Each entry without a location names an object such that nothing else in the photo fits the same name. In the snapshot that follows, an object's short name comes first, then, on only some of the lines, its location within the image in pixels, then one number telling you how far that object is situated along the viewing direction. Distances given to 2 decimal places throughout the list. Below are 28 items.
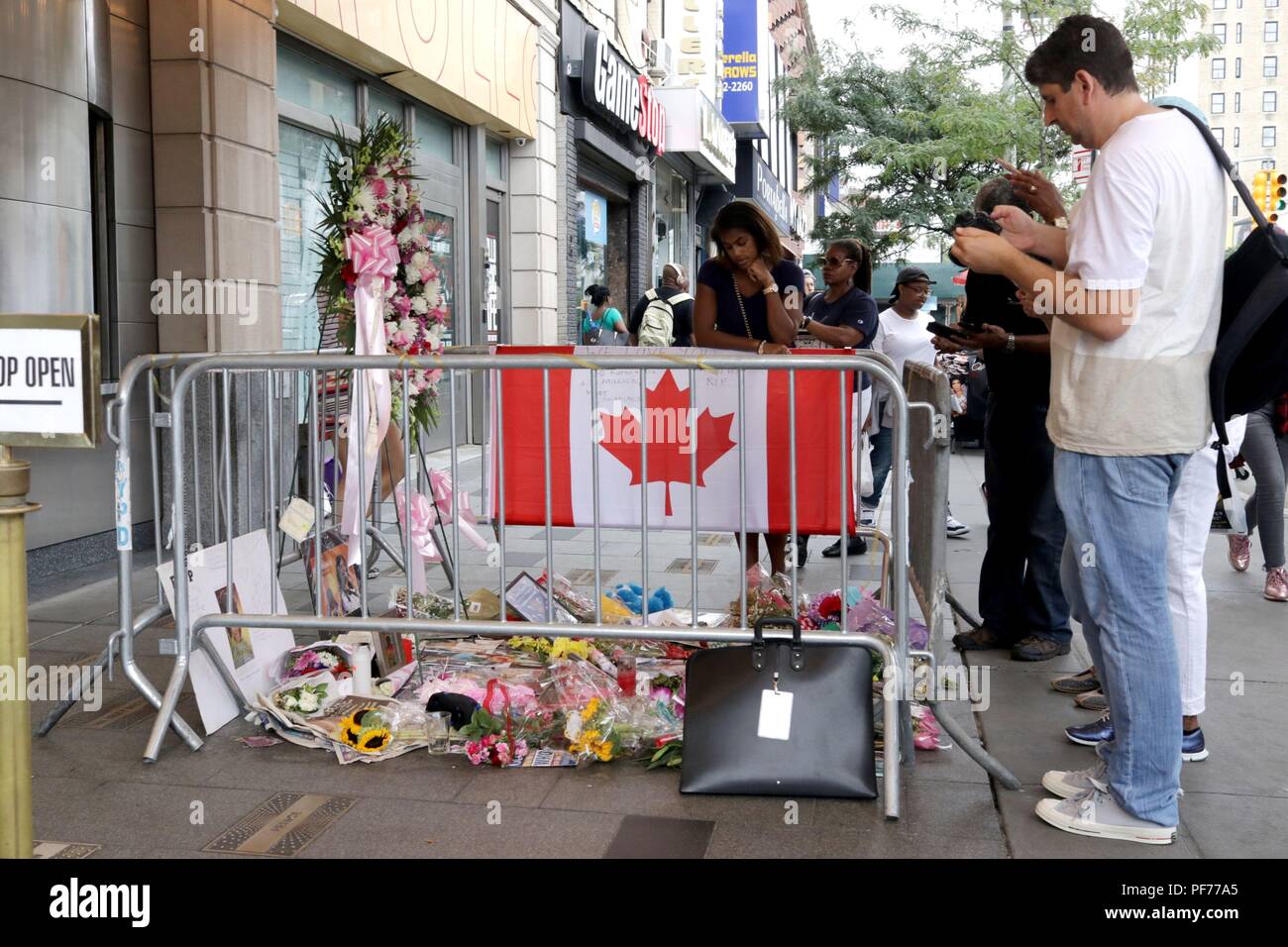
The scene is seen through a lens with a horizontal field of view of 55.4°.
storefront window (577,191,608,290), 18.69
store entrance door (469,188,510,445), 14.09
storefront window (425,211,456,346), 12.67
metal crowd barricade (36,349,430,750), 4.32
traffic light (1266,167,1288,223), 18.89
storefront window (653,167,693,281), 25.27
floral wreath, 5.40
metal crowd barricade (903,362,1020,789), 3.94
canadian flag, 4.68
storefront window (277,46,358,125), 9.55
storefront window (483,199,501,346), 14.13
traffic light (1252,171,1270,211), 19.02
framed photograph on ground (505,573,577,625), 5.10
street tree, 22.92
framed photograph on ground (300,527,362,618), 5.09
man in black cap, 5.30
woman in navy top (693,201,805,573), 6.57
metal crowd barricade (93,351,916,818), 3.88
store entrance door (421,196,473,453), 12.38
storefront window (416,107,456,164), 12.56
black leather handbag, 3.83
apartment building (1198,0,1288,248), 122.38
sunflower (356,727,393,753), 4.21
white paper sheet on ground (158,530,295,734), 4.44
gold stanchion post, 2.30
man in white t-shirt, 3.31
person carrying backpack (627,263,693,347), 10.87
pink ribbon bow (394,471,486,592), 5.54
